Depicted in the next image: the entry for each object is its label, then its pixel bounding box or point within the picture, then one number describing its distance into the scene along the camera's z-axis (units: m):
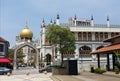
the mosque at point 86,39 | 27.39
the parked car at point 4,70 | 16.29
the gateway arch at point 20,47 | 25.43
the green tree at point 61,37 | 15.98
